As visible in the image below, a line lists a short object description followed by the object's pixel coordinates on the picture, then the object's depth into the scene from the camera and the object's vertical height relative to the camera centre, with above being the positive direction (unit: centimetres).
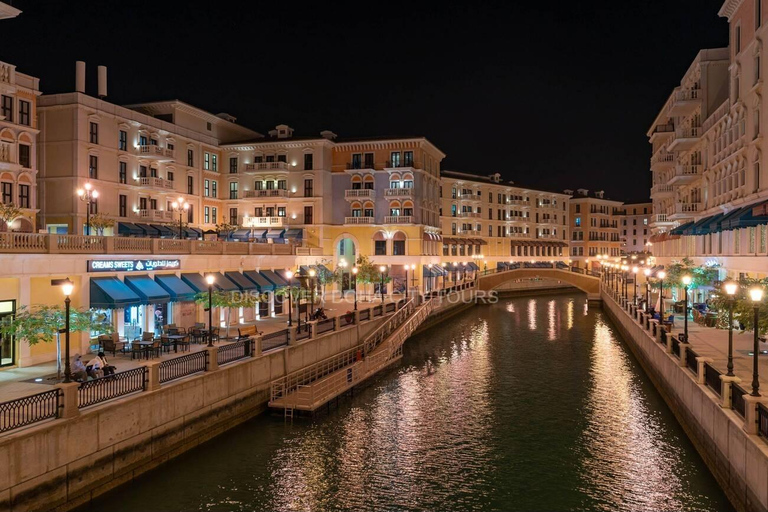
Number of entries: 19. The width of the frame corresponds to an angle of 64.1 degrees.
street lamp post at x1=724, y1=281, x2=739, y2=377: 1975 -135
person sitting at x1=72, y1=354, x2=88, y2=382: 2053 -406
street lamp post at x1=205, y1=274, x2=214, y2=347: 2428 -147
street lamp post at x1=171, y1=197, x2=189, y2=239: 5696 +444
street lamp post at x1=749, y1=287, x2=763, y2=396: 1617 -207
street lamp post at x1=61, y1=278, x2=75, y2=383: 1752 -141
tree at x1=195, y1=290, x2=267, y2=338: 3256 -257
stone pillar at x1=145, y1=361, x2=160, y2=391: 1975 -399
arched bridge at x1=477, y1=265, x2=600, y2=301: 8269 -320
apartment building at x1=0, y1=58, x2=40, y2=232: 4169 +728
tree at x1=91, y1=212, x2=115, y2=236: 4709 +238
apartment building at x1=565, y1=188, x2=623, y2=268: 12556 +520
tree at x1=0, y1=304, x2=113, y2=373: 2067 -250
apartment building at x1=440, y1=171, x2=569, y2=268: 9125 +559
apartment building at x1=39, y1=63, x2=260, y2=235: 4834 +799
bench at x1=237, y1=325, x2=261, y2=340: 3052 -407
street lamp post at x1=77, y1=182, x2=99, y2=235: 4624 +431
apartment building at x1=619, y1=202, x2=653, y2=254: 16188 +730
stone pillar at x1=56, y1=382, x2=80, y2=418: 1633 -398
